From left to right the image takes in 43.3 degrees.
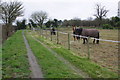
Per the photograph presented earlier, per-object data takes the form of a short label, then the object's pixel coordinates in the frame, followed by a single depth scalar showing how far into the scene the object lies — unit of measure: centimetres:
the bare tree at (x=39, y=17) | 6569
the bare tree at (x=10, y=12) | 2161
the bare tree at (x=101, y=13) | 5753
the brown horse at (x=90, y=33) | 1267
